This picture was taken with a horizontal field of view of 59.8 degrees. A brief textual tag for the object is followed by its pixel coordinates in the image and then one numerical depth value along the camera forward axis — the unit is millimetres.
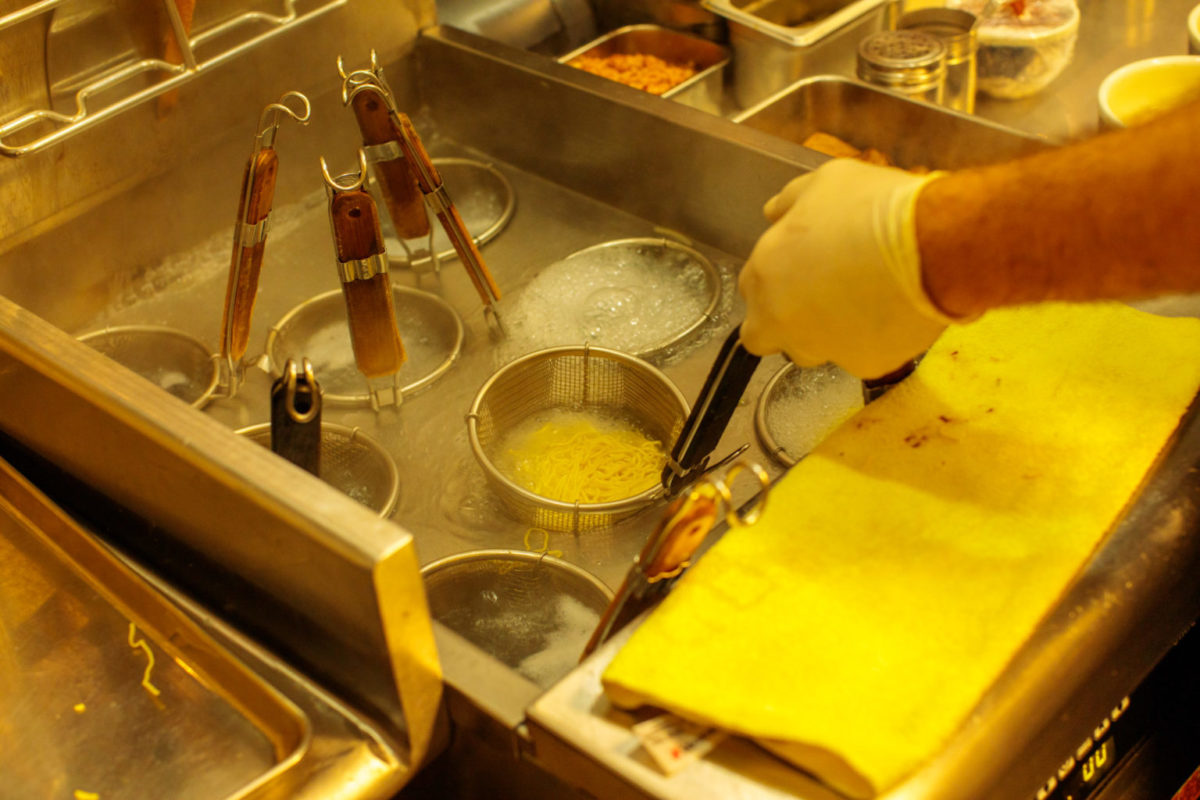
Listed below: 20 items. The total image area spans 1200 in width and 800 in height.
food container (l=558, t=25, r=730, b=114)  2049
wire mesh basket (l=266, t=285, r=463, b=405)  1568
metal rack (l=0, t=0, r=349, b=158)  1329
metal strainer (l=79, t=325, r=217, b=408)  1562
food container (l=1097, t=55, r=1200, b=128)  1604
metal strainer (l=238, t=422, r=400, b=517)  1396
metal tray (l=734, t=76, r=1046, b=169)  1705
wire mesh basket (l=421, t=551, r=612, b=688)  1223
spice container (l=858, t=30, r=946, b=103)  1834
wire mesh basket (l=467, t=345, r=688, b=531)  1329
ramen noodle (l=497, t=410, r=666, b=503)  1372
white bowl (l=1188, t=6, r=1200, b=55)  1771
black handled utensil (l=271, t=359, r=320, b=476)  1022
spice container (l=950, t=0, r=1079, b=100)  1985
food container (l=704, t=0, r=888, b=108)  1933
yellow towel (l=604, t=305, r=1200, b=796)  765
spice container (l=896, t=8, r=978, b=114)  1956
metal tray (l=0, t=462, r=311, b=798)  945
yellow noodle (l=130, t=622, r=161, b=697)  1009
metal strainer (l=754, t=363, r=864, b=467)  1369
